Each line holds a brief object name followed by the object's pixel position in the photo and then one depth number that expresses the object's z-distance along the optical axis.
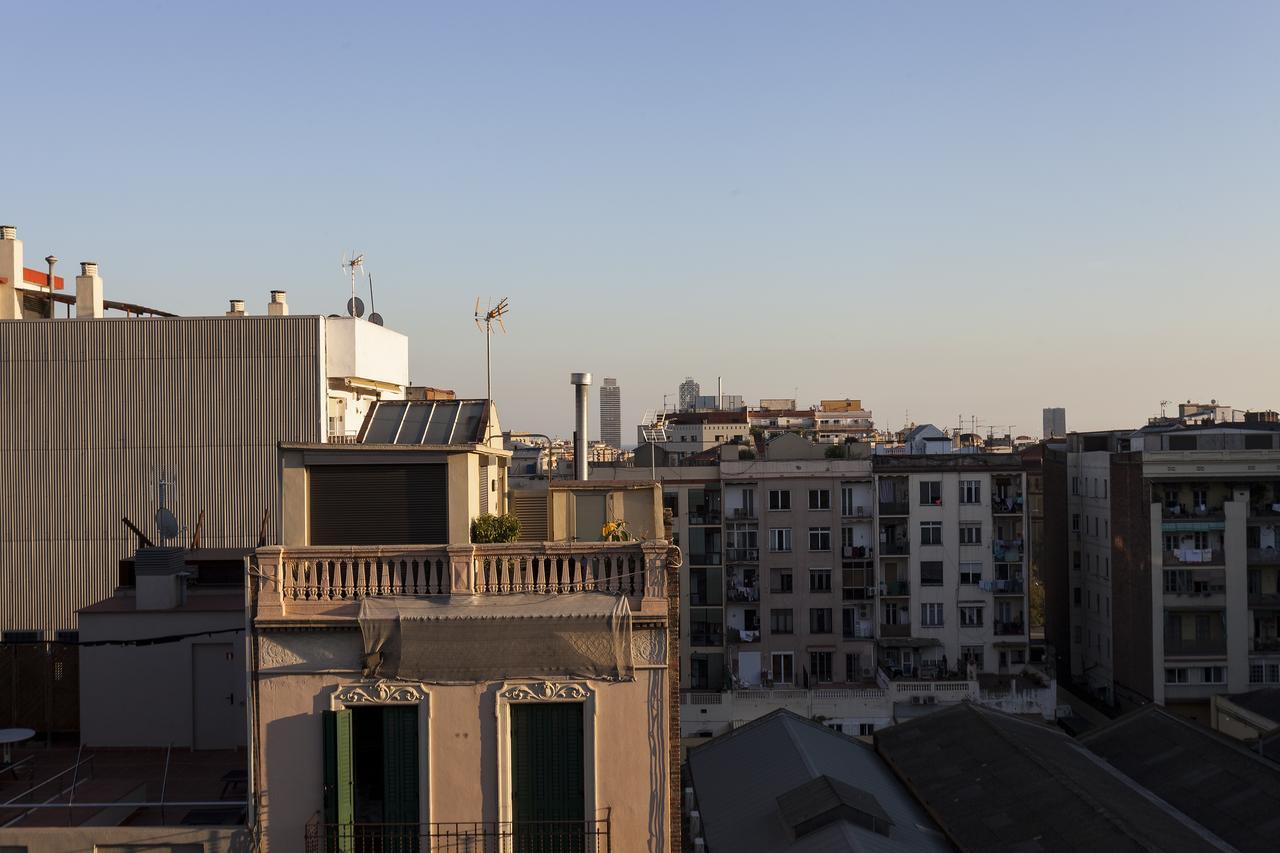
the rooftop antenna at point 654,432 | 64.06
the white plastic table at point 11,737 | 15.81
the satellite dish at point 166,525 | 19.64
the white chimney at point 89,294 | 42.31
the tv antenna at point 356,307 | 39.88
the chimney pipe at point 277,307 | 44.28
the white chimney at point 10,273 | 42.59
